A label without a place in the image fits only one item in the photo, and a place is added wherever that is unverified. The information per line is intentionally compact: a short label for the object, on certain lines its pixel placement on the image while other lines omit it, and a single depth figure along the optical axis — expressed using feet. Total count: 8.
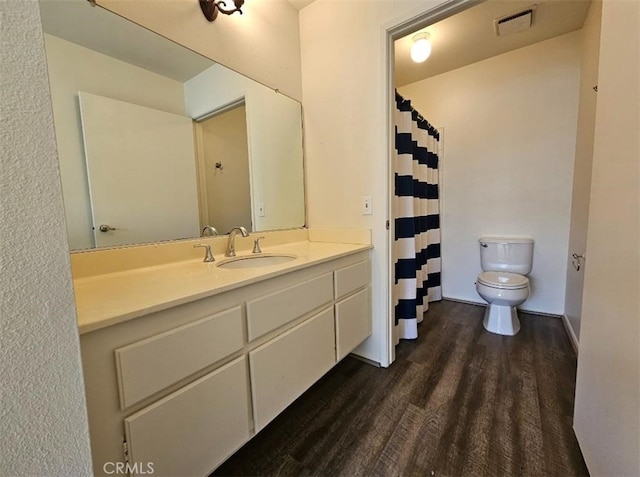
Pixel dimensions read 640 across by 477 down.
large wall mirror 3.29
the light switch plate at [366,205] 5.48
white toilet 6.59
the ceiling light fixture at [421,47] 6.57
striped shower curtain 6.39
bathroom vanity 2.17
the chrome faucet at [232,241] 4.82
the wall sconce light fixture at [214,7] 4.38
